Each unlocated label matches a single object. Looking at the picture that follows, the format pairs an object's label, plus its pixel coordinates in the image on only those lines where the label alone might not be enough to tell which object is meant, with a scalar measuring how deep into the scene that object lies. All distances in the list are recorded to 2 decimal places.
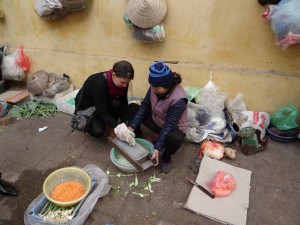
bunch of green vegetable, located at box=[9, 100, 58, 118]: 4.64
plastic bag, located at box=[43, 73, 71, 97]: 4.66
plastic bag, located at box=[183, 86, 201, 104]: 4.12
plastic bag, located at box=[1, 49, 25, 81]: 5.09
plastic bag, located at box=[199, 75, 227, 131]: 3.93
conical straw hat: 3.58
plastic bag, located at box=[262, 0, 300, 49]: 3.14
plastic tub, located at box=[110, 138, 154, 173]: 3.22
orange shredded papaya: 2.73
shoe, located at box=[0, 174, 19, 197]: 2.97
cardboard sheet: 2.77
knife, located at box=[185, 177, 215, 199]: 2.96
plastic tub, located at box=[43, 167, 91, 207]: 2.79
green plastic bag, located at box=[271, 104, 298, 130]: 3.75
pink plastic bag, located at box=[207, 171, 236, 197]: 2.99
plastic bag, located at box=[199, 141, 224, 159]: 3.57
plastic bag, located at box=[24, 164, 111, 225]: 2.53
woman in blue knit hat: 2.85
